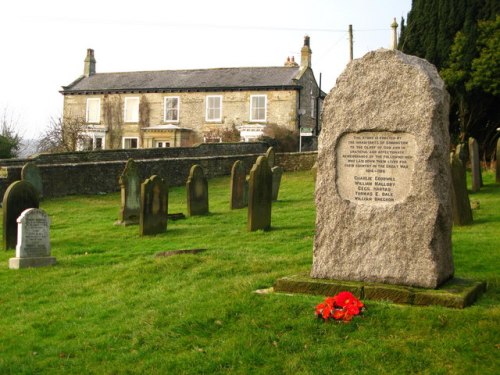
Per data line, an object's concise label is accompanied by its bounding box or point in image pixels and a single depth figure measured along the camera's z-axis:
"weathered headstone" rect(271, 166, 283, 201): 19.16
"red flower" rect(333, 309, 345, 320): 6.24
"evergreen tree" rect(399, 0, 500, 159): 22.72
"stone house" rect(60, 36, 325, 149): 41.69
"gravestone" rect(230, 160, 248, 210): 17.58
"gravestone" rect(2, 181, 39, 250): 12.56
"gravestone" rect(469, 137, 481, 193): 17.81
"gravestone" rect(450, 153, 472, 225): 12.43
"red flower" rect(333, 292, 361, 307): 6.41
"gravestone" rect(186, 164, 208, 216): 16.75
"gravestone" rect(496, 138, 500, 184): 18.62
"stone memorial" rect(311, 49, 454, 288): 6.76
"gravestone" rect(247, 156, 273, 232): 12.94
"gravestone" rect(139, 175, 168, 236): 13.66
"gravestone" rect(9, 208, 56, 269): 10.84
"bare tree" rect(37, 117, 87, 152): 39.00
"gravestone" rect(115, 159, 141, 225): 15.80
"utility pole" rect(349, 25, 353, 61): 31.14
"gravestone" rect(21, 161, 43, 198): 20.67
